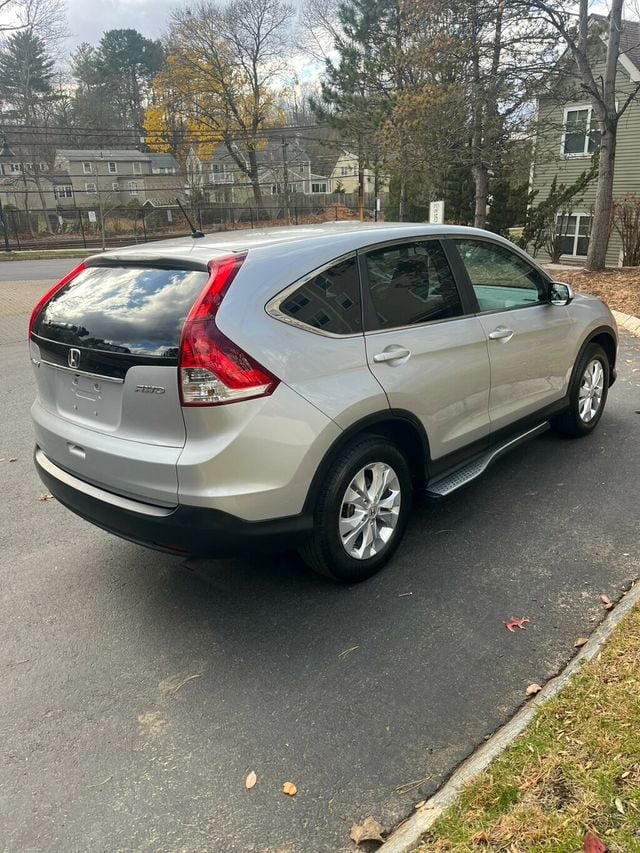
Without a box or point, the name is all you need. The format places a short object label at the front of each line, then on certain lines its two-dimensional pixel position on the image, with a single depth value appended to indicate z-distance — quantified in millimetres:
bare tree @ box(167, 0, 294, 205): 48281
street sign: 14879
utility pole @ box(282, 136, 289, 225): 46531
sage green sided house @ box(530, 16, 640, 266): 21562
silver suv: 2580
